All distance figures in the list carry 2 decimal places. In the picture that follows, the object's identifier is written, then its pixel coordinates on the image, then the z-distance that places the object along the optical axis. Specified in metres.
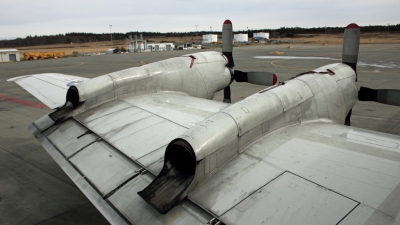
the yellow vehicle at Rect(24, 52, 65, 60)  59.03
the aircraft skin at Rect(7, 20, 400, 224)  2.83
